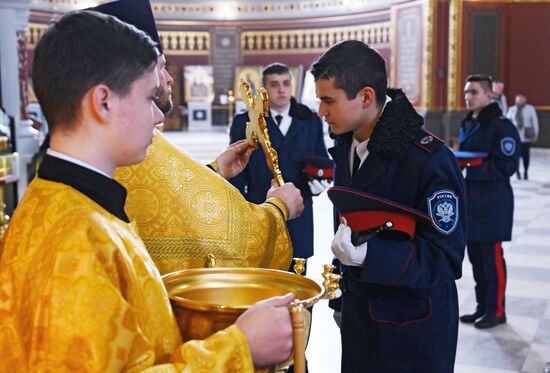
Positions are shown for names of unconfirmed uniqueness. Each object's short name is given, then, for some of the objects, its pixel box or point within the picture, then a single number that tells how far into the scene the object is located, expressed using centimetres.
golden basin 168
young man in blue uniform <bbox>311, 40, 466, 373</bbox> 217
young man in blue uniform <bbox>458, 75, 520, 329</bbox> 512
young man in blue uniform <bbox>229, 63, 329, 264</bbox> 445
